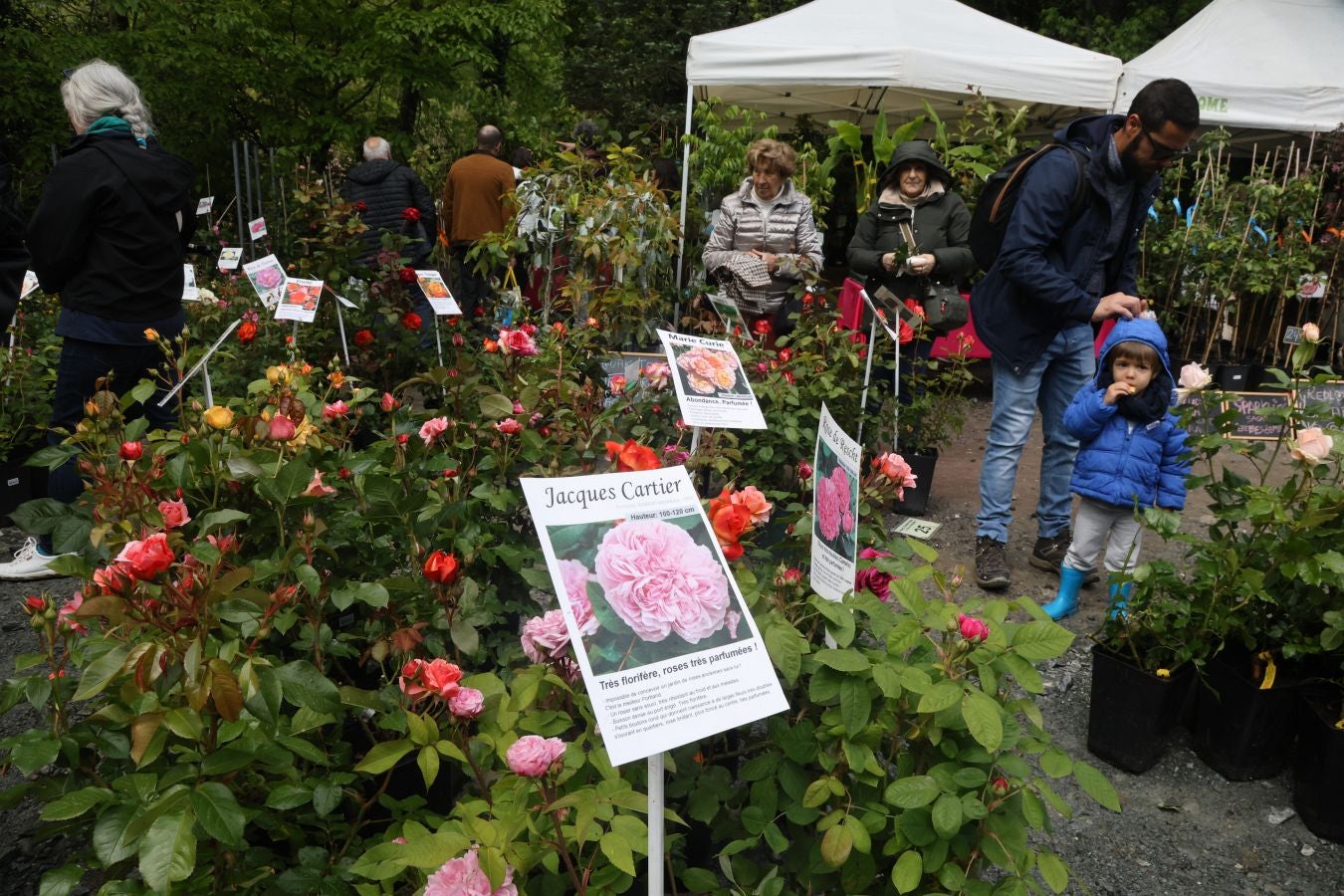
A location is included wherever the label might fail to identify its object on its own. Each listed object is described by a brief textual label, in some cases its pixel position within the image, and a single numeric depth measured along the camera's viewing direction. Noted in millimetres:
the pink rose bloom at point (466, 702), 1167
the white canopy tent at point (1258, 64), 7594
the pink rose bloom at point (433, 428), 1875
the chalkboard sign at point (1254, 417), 4691
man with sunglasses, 3168
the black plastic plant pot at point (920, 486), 4508
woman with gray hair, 2961
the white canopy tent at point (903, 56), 5133
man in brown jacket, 6465
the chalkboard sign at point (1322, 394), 4785
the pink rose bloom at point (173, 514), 1350
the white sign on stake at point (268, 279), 3598
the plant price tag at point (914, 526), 3775
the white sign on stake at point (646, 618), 1002
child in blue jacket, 3037
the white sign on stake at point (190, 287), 4285
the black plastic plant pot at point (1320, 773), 2270
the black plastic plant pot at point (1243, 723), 2434
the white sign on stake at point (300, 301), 3281
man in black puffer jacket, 6102
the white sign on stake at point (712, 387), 1770
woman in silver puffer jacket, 4758
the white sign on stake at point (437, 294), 3629
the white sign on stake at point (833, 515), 1389
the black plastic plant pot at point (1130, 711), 2479
